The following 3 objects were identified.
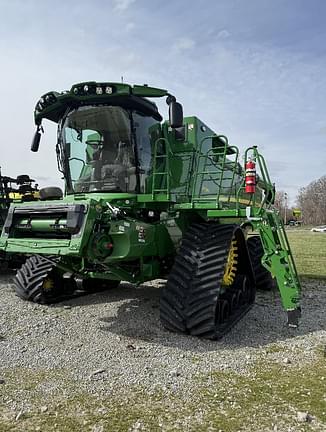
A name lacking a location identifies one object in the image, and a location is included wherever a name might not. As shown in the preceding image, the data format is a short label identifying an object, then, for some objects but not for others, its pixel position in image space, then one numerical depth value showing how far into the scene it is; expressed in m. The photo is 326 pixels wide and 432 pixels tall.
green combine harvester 5.16
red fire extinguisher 5.24
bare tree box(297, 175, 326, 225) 95.19
